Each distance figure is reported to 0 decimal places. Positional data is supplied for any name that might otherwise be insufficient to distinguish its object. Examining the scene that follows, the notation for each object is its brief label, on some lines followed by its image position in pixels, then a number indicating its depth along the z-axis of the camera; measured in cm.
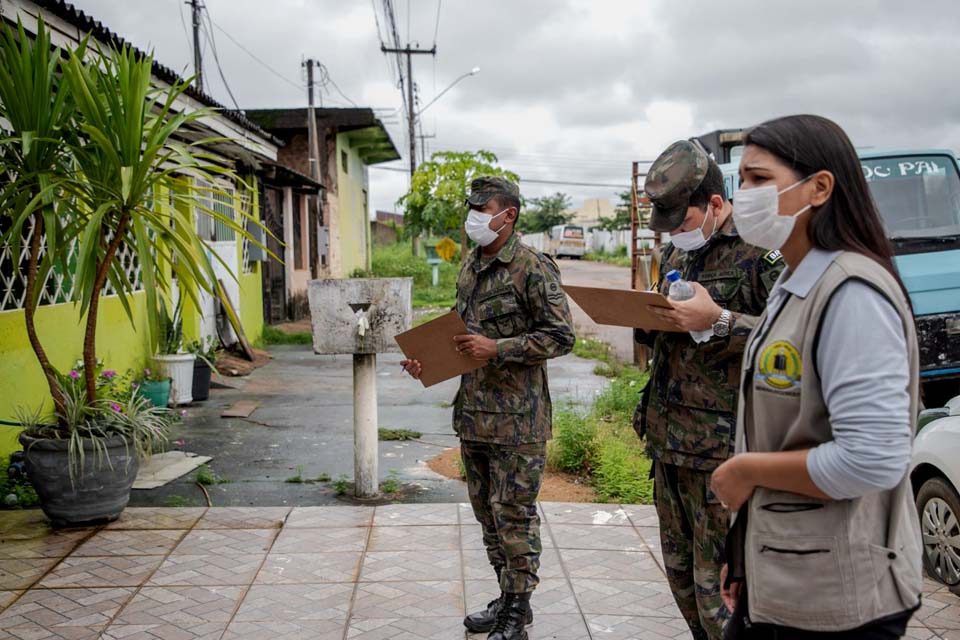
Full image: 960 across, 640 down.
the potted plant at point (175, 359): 918
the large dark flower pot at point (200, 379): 955
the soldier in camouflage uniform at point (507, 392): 371
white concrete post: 585
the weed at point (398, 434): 801
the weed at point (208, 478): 632
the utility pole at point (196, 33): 1645
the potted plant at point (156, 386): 882
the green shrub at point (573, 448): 674
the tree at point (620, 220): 5888
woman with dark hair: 171
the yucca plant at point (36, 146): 479
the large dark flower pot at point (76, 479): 505
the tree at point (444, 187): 2361
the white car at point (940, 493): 425
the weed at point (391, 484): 614
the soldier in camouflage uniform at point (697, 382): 280
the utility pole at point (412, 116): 3209
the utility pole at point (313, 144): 1891
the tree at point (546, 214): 7094
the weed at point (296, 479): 645
